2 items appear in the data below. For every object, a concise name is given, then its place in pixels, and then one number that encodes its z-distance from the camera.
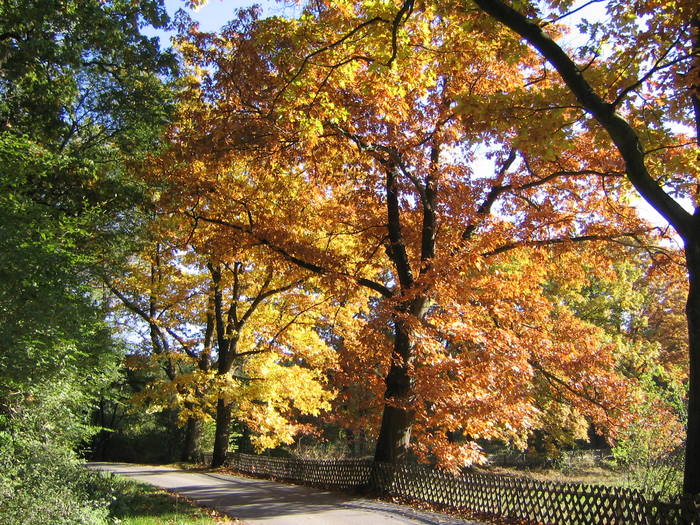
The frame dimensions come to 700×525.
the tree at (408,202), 9.02
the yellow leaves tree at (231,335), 17.98
